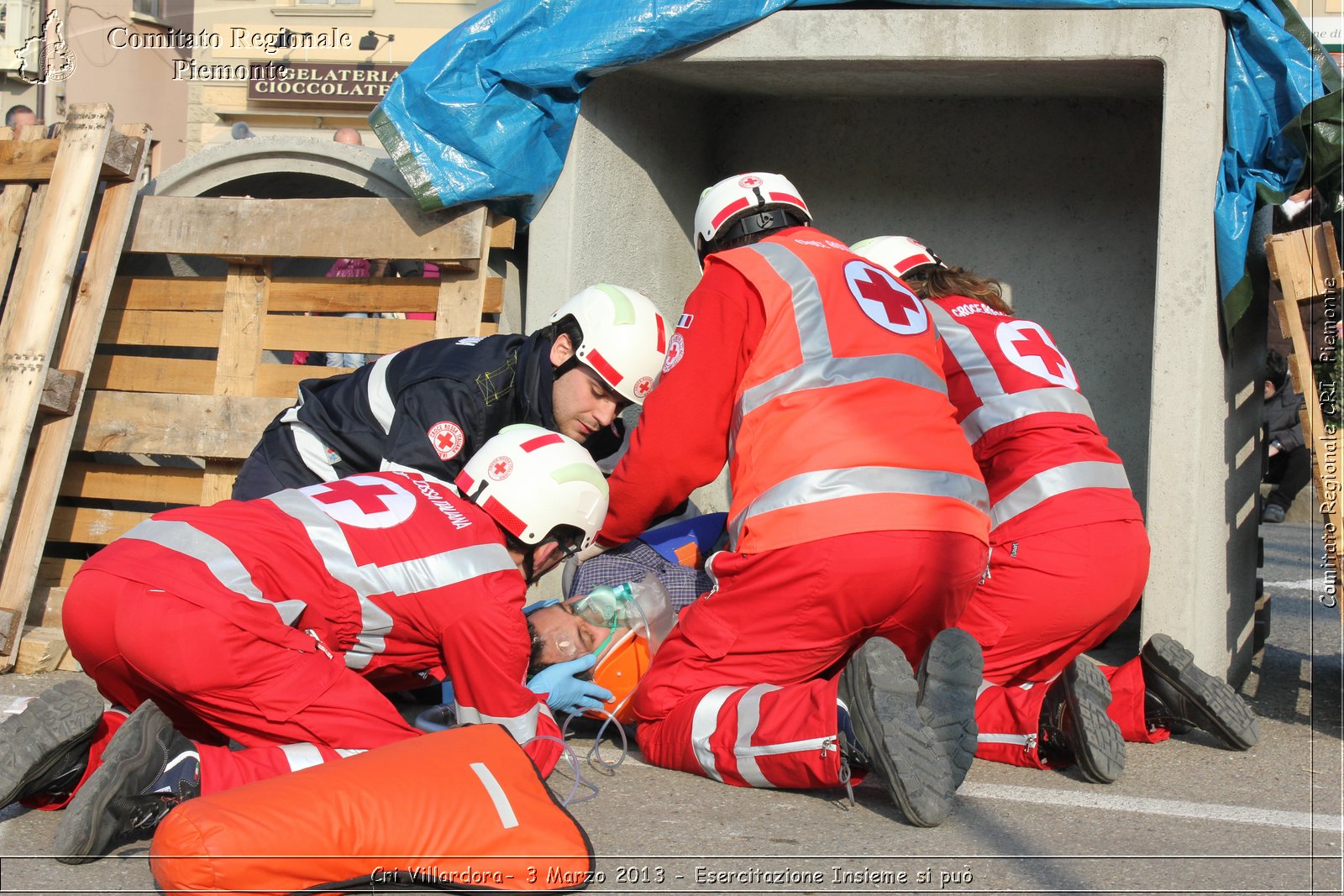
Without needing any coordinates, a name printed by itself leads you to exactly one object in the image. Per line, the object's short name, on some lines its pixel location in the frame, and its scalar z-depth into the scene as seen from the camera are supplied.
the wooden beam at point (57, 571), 5.37
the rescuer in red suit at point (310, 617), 2.93
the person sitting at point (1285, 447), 8.64
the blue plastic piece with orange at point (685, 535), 4.29
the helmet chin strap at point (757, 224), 3.96
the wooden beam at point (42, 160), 5.22
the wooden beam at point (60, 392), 4.90
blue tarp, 4.80
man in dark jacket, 3.97
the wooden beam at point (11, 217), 5.21
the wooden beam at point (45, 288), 4.80
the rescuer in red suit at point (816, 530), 3.09
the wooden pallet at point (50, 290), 4.82
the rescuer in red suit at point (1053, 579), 3.65
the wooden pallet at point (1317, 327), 4.01
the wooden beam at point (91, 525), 5.50
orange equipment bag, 2.37
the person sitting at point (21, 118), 8.28
